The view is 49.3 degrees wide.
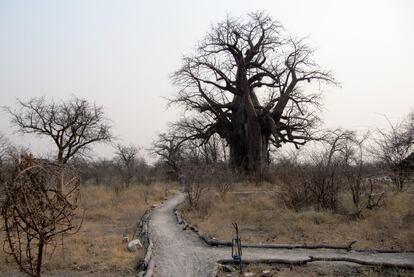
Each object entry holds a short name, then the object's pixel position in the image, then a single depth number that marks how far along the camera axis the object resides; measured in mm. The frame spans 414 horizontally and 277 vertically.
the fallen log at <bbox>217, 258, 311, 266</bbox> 9219
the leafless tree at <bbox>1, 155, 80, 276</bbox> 5574
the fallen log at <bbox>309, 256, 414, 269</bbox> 8750
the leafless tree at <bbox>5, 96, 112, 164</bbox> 29812
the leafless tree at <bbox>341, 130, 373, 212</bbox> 14750
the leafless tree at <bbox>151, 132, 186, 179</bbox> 37250
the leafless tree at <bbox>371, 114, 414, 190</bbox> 16359
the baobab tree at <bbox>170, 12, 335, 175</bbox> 29547
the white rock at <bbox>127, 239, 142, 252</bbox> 10635
